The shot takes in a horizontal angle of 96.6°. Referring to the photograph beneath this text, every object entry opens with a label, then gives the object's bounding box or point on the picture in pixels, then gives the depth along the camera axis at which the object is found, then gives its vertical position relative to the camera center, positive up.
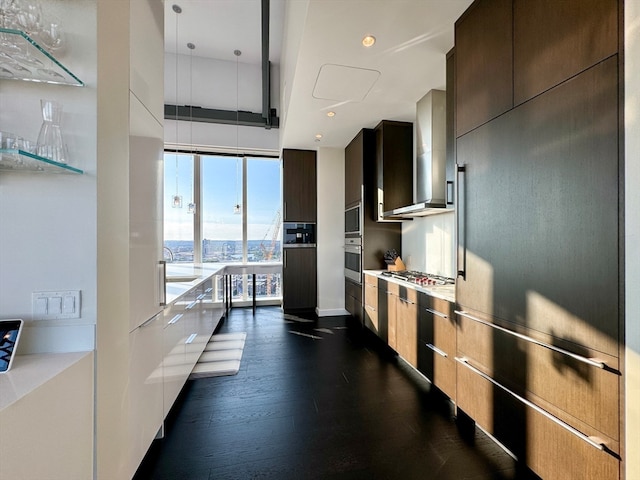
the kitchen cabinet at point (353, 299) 4.13 -0.92
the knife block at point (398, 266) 3.78 -0.35
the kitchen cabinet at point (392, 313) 2.99 -0.79
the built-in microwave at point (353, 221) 4.15 +0.30
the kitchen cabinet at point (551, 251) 1.11 -0.05
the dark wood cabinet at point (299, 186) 4.90 +0.94
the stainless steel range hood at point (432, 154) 2.83 +0.88
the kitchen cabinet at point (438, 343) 2.08 -0.82
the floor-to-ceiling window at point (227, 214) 5.16 +0.50
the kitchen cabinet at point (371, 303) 3.55 -0.83
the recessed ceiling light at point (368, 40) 2.08 +1.48
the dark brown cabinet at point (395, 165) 3.68 +0.98
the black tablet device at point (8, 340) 0.96 -0.34
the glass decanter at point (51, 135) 1.06 +0.40
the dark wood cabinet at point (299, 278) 4.90 -0.66
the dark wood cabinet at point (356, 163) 4.01 +1.17
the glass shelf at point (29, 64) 0.98 +0.65
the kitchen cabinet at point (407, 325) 2.61 -0.82
